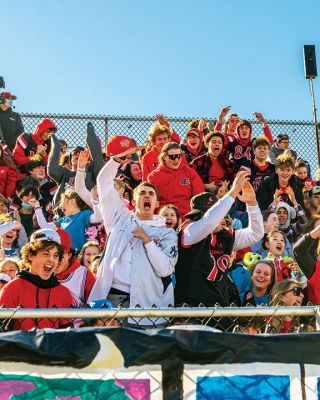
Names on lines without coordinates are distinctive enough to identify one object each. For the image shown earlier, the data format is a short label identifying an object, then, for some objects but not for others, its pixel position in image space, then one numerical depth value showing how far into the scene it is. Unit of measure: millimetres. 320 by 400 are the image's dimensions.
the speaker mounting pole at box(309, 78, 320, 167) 22129
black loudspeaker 23986
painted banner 4729
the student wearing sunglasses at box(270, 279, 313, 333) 9822
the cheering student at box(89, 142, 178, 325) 9227
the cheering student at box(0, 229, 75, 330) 7818
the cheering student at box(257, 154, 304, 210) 16597
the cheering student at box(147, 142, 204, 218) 13652
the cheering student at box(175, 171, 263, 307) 9278
